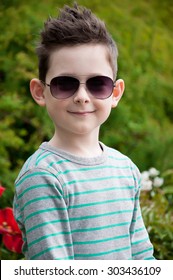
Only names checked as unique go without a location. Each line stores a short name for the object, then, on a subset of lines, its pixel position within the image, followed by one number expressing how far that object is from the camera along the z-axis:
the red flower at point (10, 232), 3.61
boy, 2.42
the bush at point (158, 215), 3.89
